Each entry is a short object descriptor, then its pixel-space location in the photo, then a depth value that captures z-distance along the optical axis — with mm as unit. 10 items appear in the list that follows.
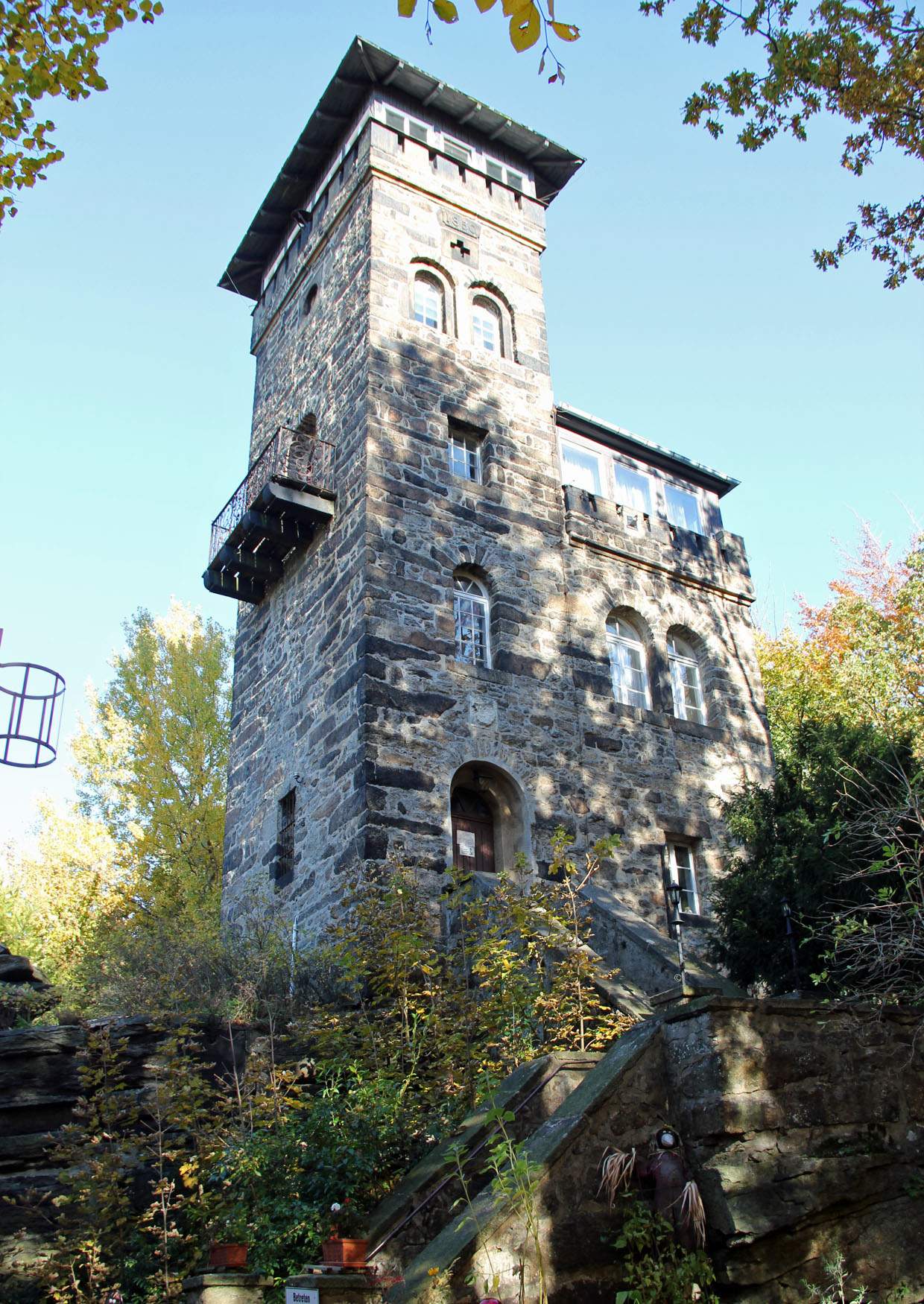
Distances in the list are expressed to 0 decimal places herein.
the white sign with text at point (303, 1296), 5430
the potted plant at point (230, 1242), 6320
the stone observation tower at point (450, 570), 12336
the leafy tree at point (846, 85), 8141
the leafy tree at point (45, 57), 7027
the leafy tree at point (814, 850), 9312
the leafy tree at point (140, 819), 18016
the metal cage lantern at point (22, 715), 8430
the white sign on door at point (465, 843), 12242
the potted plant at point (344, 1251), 5727
